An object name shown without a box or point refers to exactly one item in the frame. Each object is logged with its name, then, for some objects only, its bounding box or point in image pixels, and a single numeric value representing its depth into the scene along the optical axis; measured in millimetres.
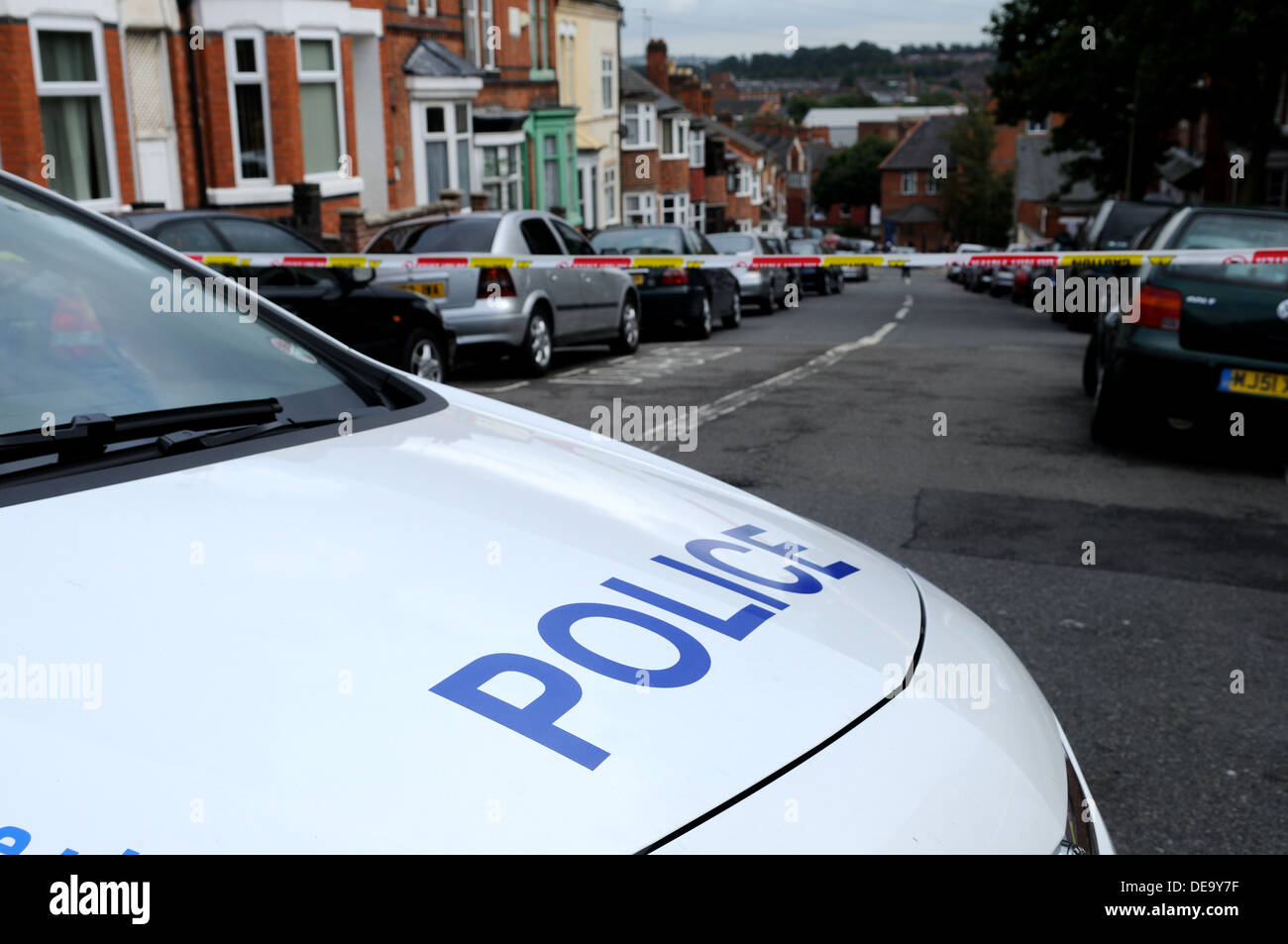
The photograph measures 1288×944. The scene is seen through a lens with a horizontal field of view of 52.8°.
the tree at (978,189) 93500
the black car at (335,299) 10383
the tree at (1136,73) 25453
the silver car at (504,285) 12234
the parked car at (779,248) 29136
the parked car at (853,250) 66938
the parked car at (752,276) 25109
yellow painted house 41656
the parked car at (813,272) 37094
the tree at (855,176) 126812
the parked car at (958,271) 58125
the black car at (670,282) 17781
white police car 1324
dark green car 7695
